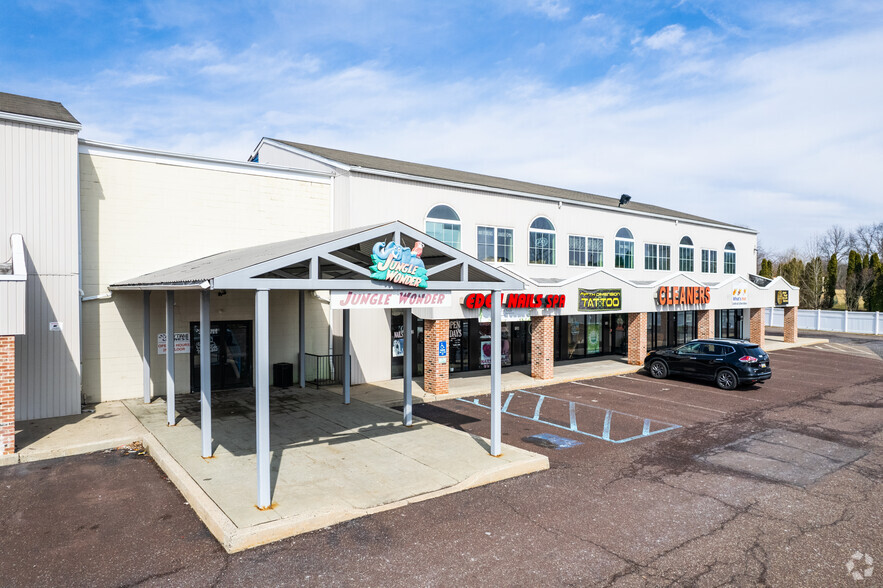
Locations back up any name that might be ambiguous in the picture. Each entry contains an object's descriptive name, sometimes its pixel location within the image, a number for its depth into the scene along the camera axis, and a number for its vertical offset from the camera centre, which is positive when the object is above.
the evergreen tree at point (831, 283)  51.96 +0.59
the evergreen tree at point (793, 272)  53.56 +1.69
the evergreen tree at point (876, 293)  46.56 -0.33
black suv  17.58 -2.44
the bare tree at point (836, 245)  75.31 +6.16
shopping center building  10.77 +0.50
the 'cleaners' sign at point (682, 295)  22.80 -0.24
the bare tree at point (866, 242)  70.21 +6.18
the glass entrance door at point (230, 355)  16.45 -1.96
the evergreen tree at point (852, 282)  51.53 +0.68
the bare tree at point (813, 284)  53.03 +0.51
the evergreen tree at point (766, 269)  54.08 +2.01
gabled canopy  7.49 +0.38
